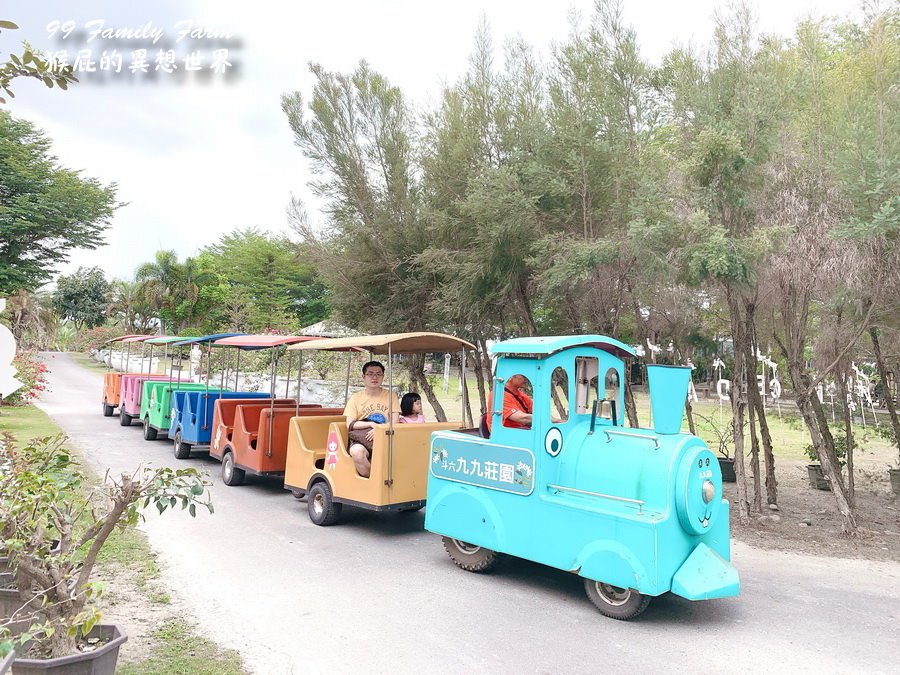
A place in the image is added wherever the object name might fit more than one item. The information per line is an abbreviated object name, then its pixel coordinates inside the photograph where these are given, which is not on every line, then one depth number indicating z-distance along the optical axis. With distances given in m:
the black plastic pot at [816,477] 10.21
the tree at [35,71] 2.27
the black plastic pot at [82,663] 2.83
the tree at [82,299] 59.69
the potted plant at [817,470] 9.73
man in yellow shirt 6.76
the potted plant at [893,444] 9.57
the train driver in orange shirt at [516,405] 5.36
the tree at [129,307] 42.56
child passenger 7.59
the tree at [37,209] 21.45
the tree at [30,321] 33.72
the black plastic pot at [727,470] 10.77
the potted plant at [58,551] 2.98
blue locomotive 4.44
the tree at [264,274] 39.66
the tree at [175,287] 40.00
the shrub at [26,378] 16.64
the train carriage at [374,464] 6.49
